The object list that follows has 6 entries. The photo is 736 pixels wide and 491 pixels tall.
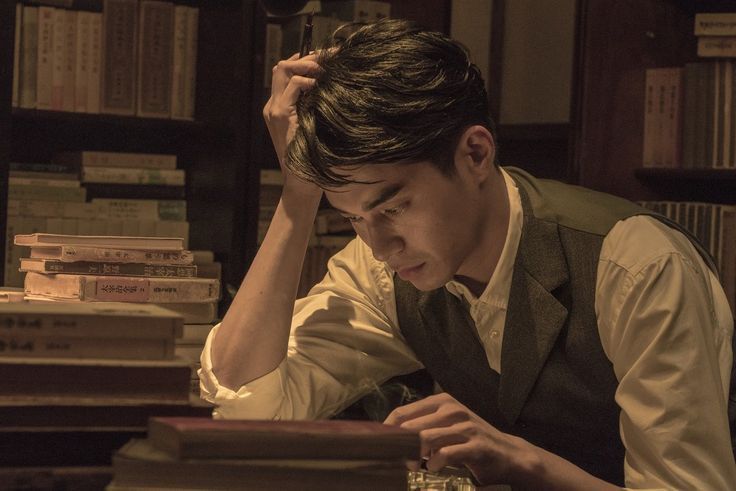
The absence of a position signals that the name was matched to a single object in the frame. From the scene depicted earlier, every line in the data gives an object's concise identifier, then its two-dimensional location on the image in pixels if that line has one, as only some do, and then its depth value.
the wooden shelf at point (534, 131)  2.97
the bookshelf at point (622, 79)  2.76
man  1.23
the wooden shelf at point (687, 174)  2.76
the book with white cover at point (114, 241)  1.46
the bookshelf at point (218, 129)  2.82
